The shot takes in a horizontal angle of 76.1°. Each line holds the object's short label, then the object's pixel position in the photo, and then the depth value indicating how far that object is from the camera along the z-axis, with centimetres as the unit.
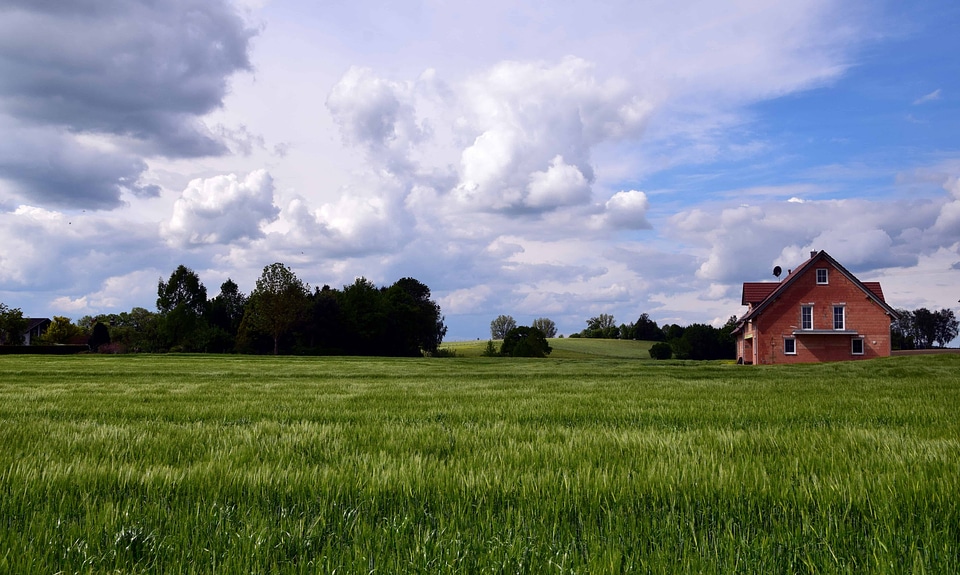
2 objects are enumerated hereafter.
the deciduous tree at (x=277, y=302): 8525
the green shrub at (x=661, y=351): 10356
